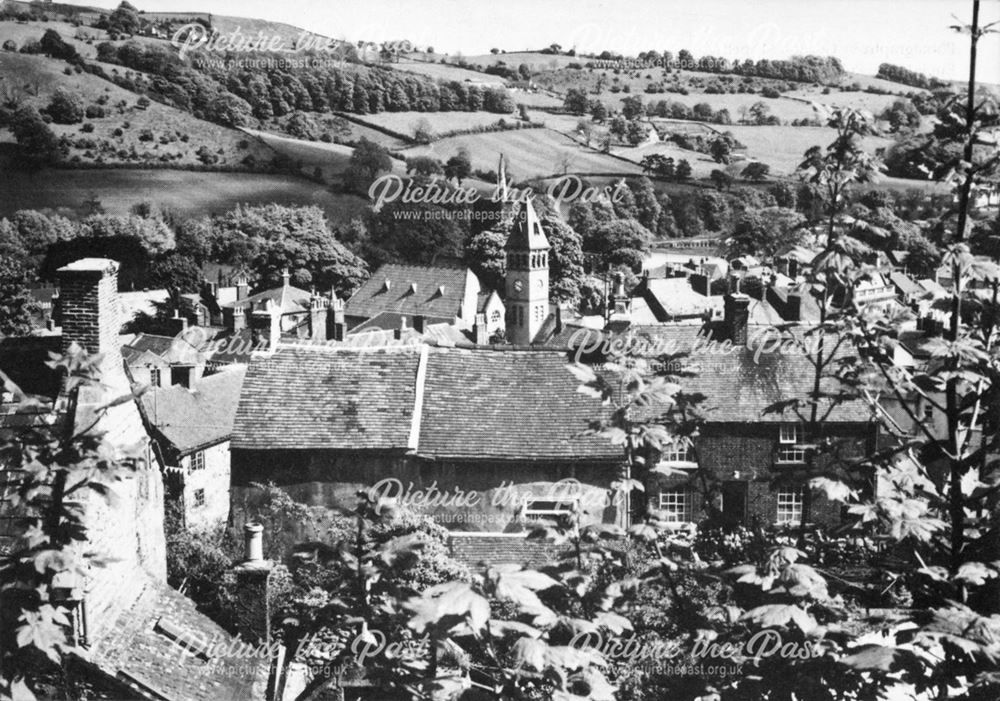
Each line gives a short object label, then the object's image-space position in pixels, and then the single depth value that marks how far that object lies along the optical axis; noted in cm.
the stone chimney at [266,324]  4000
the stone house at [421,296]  6900
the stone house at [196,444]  3219
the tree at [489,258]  7900
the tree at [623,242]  8662
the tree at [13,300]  5434
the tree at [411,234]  8194
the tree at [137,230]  6209
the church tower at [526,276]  7294
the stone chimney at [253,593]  1584
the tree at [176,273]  7256
